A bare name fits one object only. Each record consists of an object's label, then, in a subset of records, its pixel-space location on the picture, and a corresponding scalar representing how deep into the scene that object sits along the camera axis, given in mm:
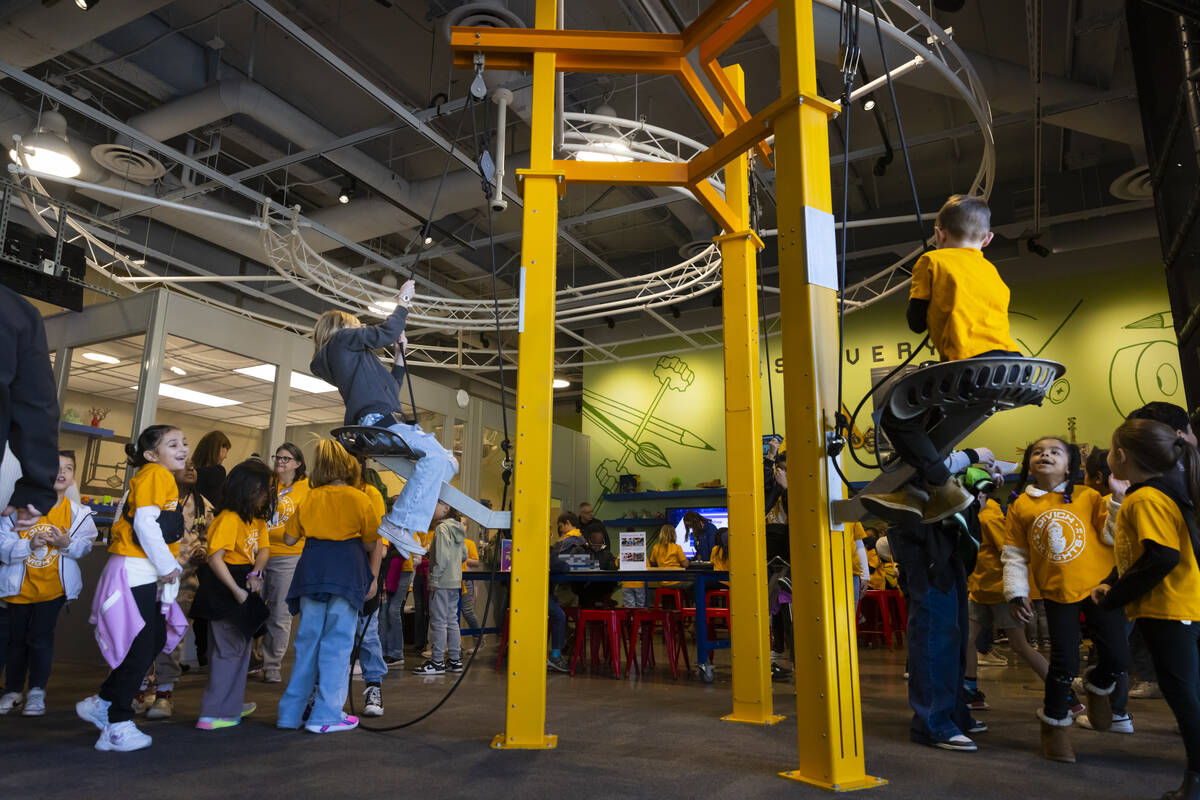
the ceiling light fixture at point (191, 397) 7707
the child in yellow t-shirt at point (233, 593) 3686
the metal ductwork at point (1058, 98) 7496
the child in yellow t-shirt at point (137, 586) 3213
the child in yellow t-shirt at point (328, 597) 3564
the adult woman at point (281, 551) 5418
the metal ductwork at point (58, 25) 6191
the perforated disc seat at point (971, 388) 2223
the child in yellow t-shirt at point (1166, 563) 2328
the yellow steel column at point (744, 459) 3729
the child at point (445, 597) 6273
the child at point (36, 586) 4016
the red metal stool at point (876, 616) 8695
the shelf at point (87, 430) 8188
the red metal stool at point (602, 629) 6043
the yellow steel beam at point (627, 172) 3707
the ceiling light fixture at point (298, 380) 8523
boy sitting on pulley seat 2445
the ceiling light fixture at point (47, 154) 7016
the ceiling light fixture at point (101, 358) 7891
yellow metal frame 2652
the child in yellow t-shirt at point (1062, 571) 2982
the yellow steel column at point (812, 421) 2572
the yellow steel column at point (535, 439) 3127
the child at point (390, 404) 3371
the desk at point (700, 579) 5652
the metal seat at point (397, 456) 3240
